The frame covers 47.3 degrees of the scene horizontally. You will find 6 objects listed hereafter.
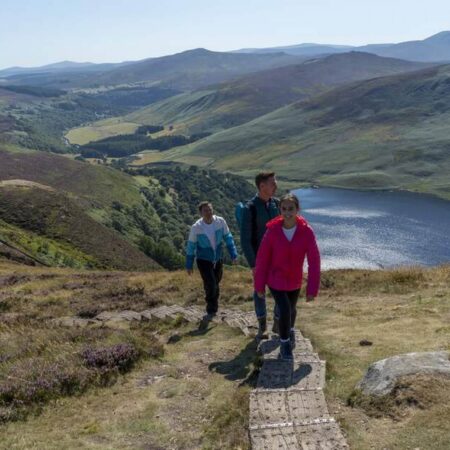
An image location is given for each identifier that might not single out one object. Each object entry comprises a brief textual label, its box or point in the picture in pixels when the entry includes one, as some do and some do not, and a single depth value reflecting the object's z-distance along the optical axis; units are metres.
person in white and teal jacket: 14.30
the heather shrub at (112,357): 11.28
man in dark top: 11.66
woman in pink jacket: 9.85
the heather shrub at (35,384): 9.65
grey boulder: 8.62
